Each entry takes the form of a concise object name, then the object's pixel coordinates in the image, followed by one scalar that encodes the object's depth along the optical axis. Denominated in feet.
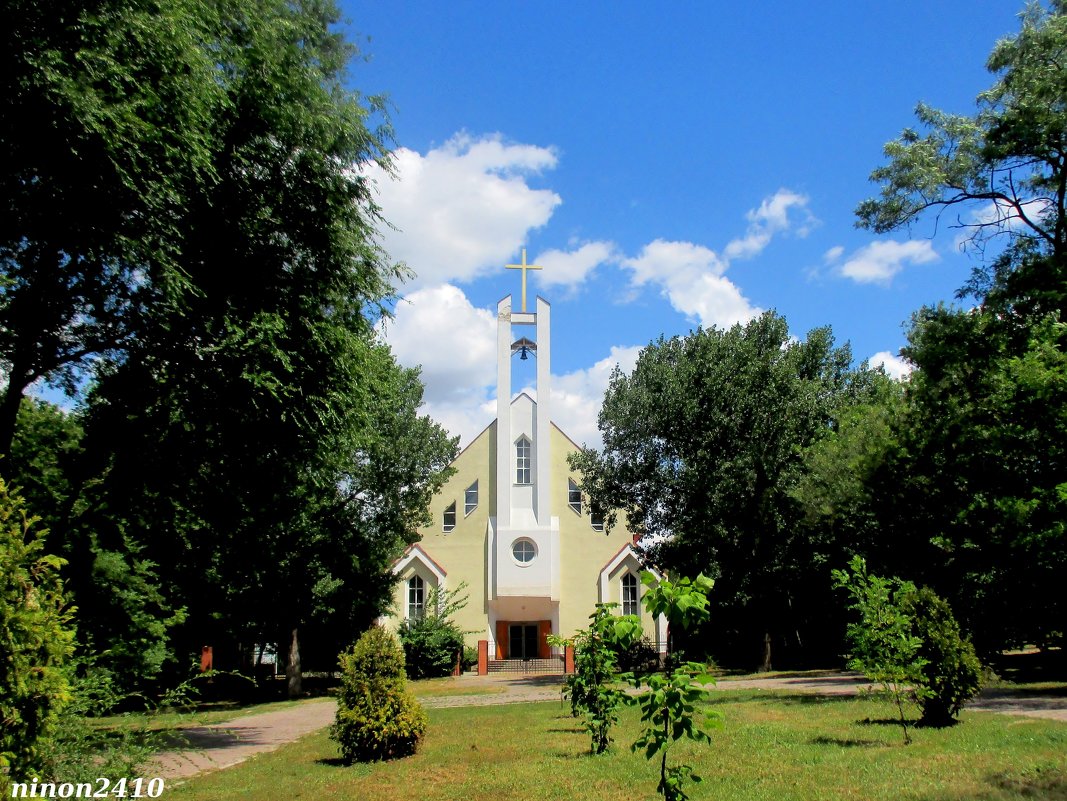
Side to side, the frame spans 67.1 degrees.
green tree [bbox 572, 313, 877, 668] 100.78
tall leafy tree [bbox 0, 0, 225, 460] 31.42
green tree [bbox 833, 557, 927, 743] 37.93
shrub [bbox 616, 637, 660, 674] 119.24
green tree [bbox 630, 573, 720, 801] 16.90
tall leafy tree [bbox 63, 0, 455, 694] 41.09
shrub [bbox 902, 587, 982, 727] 40.19
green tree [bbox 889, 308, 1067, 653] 55.31
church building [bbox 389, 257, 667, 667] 131.44
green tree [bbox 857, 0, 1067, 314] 60.99
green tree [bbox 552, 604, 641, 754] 40.22
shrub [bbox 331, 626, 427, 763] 40.04
